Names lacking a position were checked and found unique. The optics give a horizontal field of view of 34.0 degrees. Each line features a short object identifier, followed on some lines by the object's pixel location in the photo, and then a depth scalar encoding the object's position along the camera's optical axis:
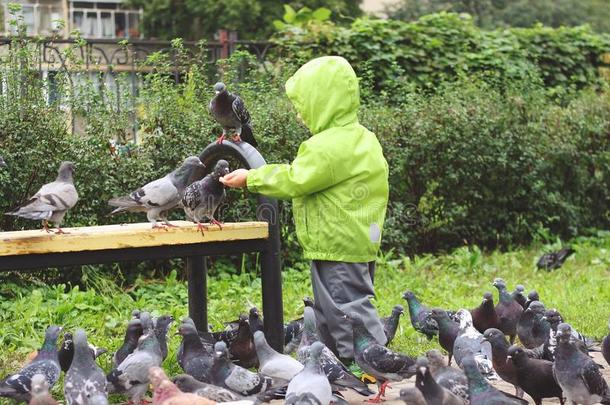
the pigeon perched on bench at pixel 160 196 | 6.04
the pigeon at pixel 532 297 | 7.64
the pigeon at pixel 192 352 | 5.82
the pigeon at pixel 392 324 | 7.13
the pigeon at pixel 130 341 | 6.00
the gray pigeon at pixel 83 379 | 5.04
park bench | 5.27
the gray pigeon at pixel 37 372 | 5.25
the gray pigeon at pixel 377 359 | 5.83
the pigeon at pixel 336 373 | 5.61
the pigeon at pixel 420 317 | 7.26
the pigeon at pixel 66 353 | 6.07
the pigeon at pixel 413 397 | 5.02
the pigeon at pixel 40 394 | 4.73
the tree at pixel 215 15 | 28.88
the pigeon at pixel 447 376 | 5.43
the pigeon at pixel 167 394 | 4.70
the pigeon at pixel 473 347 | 5.93
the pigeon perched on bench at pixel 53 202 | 5.62
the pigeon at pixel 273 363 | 5.62
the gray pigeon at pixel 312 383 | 4.99
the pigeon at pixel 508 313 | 7.33
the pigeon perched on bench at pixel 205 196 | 6.01
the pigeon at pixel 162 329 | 6.32
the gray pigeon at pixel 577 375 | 5.42
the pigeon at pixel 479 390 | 5.05
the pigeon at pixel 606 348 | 6.19
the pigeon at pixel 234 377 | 5.53
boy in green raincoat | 5.95
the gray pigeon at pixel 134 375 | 5.51
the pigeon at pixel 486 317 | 7.20
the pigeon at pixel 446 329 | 6.59
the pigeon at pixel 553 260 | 10.77
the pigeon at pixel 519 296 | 7.68
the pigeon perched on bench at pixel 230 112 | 6.50
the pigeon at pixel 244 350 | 6.38
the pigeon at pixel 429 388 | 5.08
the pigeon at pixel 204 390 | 5.11
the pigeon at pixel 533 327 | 6.70
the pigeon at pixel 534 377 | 5.63
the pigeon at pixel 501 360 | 5.74
